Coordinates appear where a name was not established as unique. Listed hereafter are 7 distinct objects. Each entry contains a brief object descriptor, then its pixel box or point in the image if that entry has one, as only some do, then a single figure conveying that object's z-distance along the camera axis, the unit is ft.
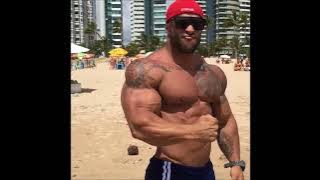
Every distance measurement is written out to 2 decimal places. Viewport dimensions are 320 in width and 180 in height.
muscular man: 8.78
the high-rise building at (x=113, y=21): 281.74
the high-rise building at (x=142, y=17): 181.88
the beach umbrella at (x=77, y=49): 53.76
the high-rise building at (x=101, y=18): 322.96
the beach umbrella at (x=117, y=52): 118.82
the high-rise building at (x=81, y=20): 285.84
